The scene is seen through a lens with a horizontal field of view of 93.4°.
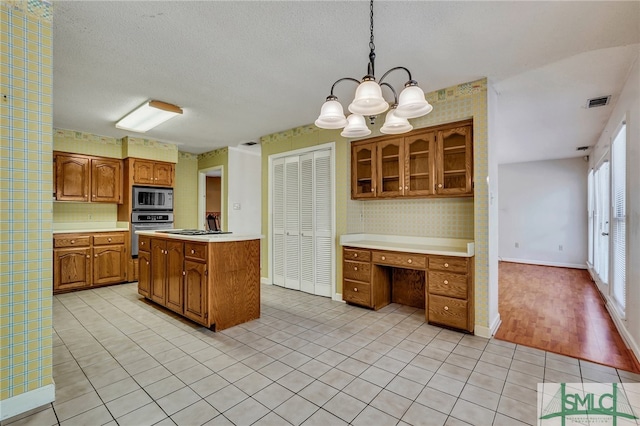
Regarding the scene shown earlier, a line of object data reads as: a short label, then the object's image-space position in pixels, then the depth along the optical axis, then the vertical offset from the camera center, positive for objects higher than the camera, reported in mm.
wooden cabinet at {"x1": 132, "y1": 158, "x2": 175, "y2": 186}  5254 +758
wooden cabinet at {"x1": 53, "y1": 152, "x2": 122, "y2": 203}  4641 +590
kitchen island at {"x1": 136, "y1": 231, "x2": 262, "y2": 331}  2996 -672
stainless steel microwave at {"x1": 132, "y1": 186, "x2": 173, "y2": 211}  5215 +284
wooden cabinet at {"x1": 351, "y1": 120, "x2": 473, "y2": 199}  3219 +588
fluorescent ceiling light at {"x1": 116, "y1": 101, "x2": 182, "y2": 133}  3620 +1274
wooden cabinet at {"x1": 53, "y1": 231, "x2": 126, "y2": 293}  4438 -715
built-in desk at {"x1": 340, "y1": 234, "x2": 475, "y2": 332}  2975 -706
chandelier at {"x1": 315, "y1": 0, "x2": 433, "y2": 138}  1807 +707
